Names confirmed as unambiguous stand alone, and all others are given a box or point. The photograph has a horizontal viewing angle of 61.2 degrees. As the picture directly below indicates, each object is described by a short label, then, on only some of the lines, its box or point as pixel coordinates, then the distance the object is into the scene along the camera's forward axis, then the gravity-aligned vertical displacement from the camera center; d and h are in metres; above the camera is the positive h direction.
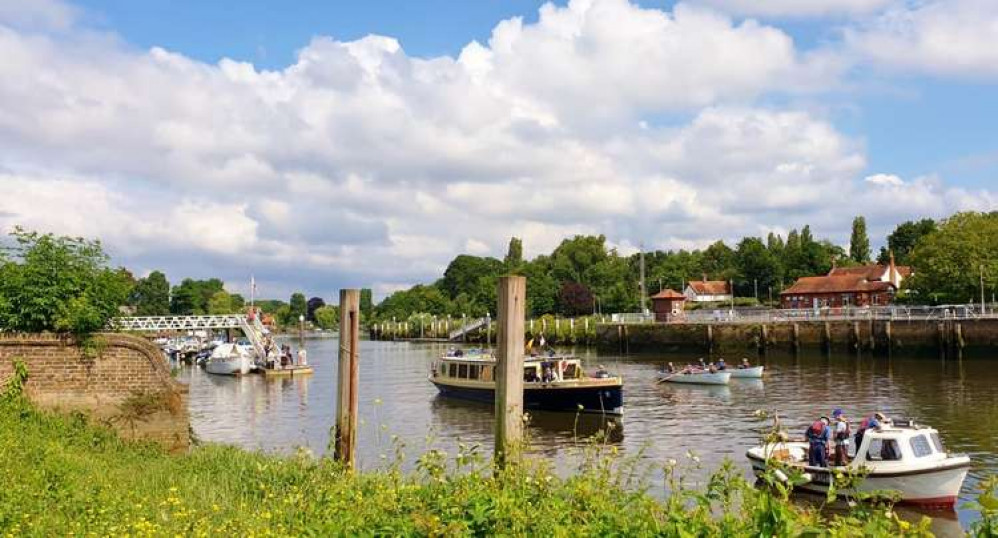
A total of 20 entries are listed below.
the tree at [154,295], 165.50 +5.92
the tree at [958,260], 72.88 +5.43
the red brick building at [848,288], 97.19 +3.92
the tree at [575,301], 136.25 +3.49
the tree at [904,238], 122.64 +12.36
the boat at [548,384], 34.78 -2.76
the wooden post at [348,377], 14.93 -0.98
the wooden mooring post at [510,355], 9.88 -0.39
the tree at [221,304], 171.51 +4.22
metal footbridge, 66.50 -0.06
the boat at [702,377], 46.31 -3.07
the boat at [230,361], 60.55 -2.67
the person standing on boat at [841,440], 19.98 -2.86
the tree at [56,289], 16.84 +0.72
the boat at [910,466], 18.61 -3.20
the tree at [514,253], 182.38 +15.27
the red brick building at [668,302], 96.88 +2.35
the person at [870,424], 20.17 -2.48
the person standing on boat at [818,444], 19.91 -2.89
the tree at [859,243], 136.88 +12.72
